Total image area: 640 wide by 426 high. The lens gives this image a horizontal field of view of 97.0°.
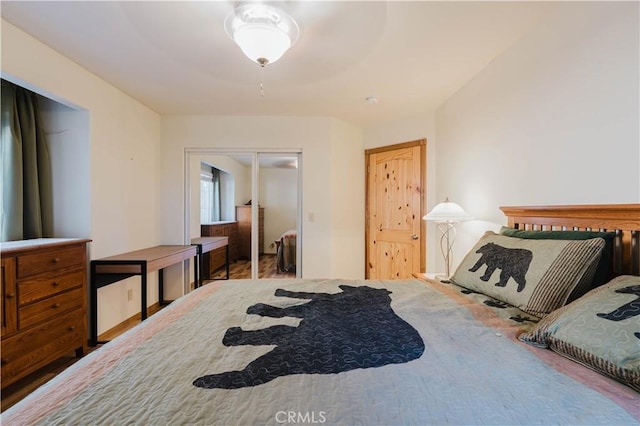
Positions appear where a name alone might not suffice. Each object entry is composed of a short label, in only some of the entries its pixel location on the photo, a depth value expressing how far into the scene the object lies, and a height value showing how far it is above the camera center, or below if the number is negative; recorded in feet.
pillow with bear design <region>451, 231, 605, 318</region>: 3.88 -0.91
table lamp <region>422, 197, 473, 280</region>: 7.61 -0.07
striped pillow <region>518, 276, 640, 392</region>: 2.49 -1.20
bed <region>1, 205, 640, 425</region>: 2.14 -1.49
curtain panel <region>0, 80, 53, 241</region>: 7.04 +1.09
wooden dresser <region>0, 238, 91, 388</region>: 5.66 -2.04
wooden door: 11.39 +0.03
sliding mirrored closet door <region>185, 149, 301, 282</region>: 12.13 +0.17
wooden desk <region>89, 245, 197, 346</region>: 8.06 -1.74
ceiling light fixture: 4.98 +3.31
